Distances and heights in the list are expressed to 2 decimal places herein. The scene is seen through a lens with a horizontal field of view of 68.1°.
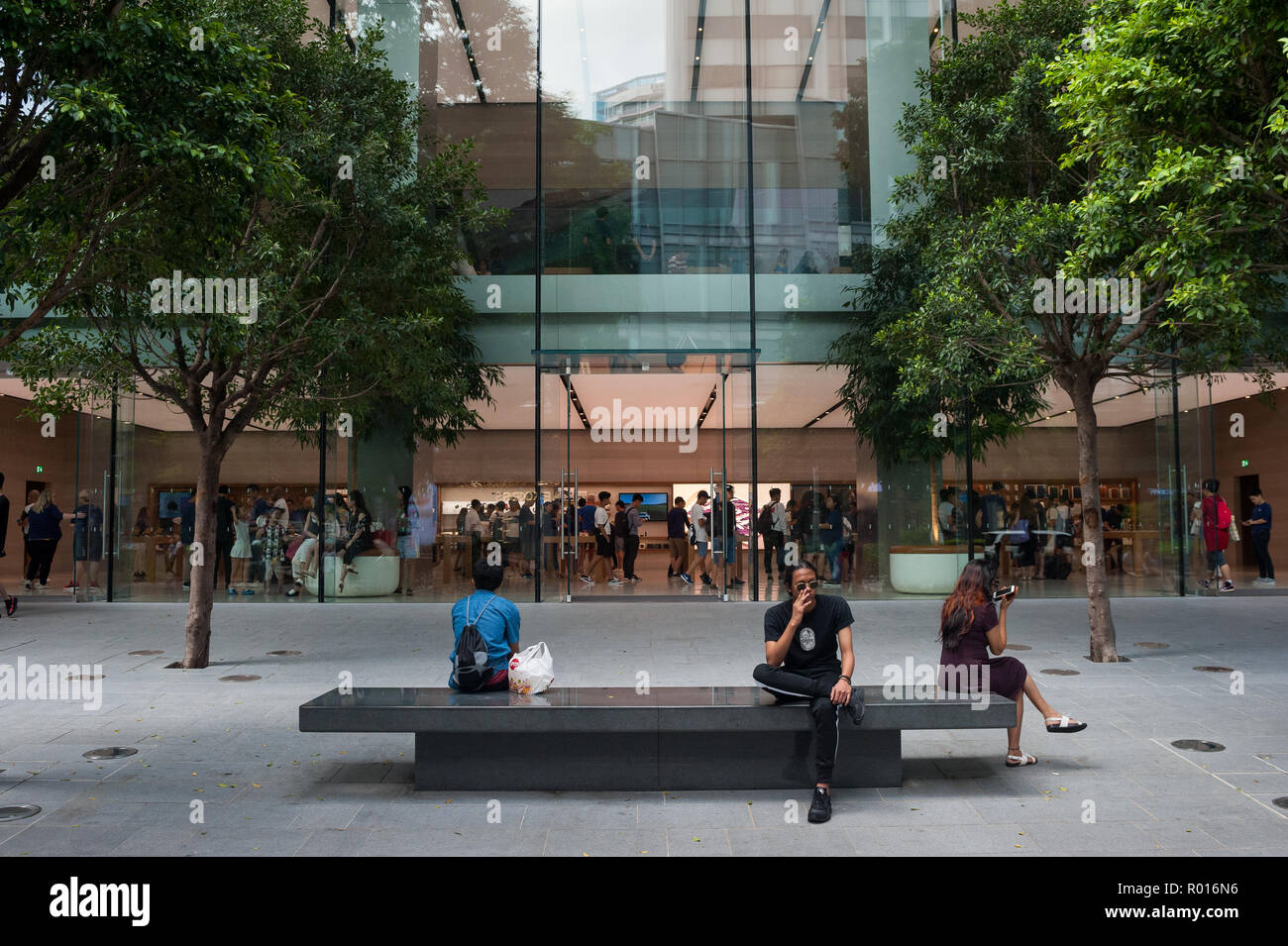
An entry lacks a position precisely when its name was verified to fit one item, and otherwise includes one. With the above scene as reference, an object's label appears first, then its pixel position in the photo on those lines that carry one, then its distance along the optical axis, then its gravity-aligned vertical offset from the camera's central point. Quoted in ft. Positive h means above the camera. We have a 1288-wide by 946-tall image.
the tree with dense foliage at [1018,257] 33.09 +8.97
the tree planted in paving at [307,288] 31.24 +7.74
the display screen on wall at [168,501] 55.88 +0.31
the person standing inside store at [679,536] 59.41 -2.00
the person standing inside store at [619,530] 60.90 -1.69
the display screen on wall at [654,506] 61.82 -0.14
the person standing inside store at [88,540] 54.54 -1.88
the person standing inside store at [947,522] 54.29 -1.11
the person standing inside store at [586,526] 56.34 -1.31
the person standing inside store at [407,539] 54.29 -1.92
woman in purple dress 20.45 -3.36
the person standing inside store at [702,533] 56.39 -1.73
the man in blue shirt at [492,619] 19.80 -2.39
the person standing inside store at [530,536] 54.49 -1.79
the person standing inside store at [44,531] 56.80 -1.41
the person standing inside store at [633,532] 61.36 -1.81
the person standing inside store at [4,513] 55.01 -0.36
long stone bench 18.83 -4.99
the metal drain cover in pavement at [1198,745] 21.79 -5.63
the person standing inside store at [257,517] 54.60 -0.68
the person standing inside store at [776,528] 55.01 -1.43
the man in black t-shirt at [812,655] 17.97 -2.98
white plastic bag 19.51 -3.44
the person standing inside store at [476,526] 54.44 -1.20
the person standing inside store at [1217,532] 54.34 -1.77
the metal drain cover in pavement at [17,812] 17.29 -5.60
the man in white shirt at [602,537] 59.06 -2.03
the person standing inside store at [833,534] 54.75 -1.80
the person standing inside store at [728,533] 54.65 -1.69
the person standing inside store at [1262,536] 58.75 -2.19
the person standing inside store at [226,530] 54.70 -1.35
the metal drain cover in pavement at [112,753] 21.67 -5.65
